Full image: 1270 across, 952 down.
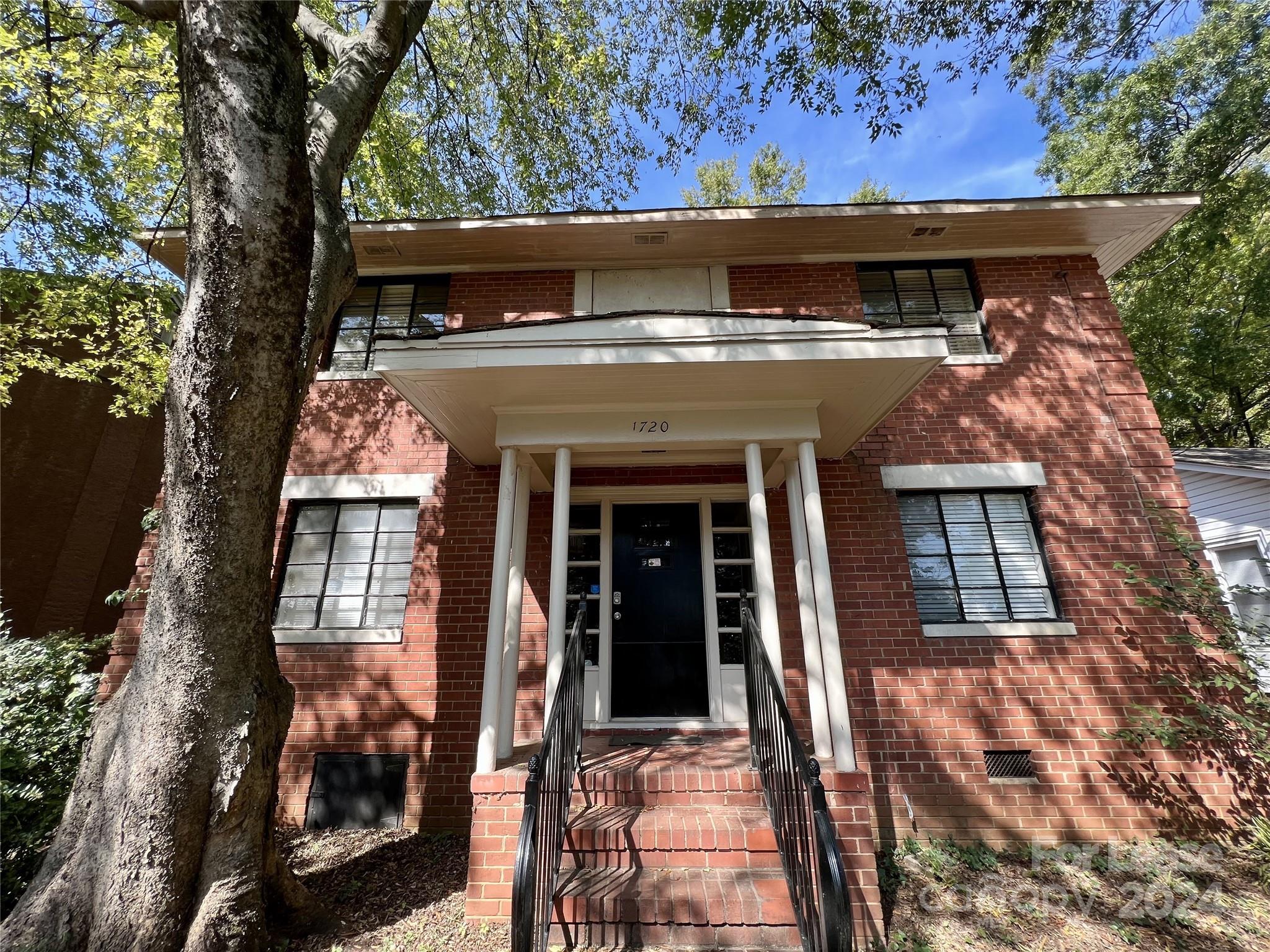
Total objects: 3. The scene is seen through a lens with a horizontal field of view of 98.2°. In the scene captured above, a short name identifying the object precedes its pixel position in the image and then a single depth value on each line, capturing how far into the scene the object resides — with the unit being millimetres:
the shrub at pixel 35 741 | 3197
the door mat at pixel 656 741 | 4492
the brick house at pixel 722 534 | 3855
